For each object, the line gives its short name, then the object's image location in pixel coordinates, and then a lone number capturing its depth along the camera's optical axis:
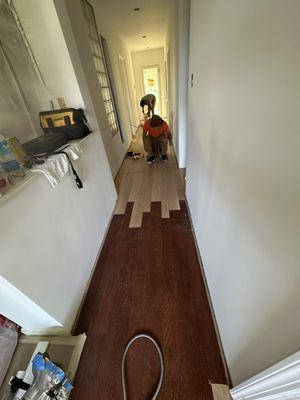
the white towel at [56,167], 1.04
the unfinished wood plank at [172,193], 2.23
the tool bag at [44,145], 1.21
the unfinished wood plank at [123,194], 2.30
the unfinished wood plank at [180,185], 2.40
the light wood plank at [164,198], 2.12
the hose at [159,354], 0.93
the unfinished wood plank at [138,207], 2.04
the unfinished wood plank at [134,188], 2.52
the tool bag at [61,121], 1.48
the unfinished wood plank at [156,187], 2.45
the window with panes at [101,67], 2.44
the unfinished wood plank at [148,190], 2.29
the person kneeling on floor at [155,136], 3.33
